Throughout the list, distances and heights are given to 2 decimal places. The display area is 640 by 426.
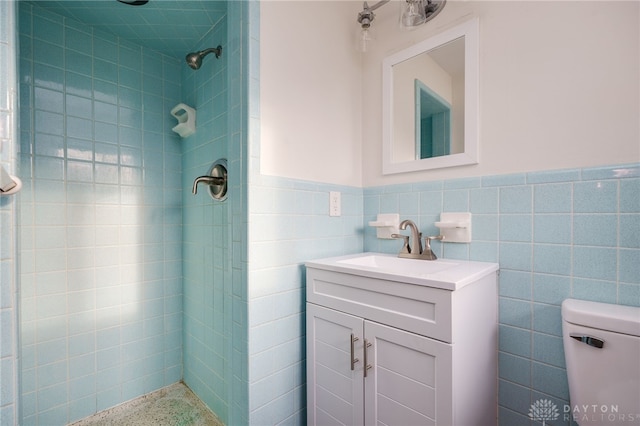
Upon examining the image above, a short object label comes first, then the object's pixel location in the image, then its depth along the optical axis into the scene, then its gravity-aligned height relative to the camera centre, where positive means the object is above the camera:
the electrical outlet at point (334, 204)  1.40 +0.04
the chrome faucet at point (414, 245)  1.23 -0.16
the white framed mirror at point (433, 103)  1.17 +0.51
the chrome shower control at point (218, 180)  1.33 +0.15
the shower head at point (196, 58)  1.41 +0.79
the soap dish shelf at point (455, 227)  1.17 -0.07
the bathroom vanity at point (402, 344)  0.80 -0.45
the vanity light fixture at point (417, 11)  1.14 +0.85
